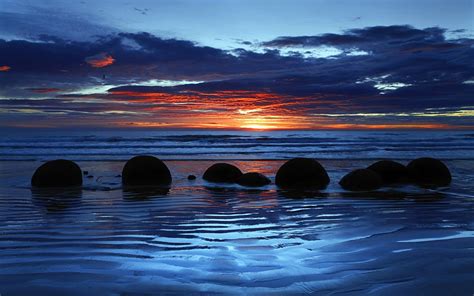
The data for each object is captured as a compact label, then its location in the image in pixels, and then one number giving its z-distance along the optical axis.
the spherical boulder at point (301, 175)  11.51
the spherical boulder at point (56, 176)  11.38
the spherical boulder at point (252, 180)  11.73
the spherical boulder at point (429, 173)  12.48
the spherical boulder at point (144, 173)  11.97
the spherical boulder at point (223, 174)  12.56
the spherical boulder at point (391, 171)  12.38
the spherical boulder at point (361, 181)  10.95
